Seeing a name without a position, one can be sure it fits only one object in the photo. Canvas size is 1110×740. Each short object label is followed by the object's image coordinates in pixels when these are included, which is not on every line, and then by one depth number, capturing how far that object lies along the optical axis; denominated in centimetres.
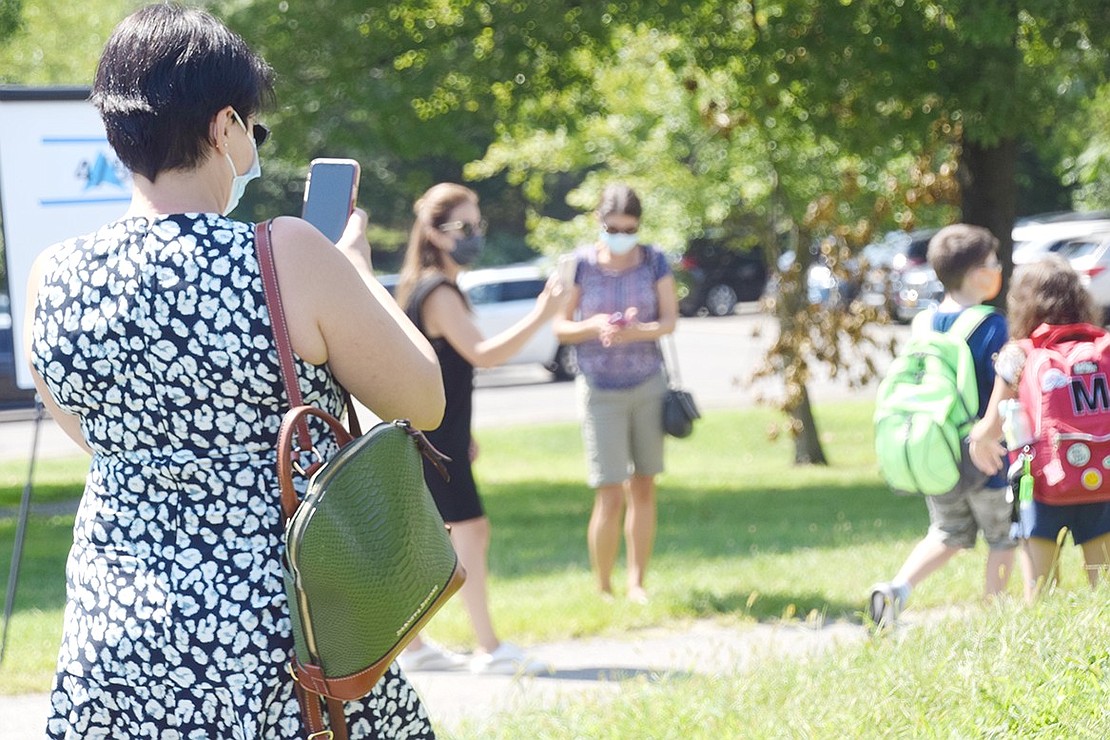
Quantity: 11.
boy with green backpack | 1071
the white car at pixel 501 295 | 5191
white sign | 1241
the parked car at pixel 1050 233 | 5628
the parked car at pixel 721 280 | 6975
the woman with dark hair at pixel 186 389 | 457
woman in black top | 1172
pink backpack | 980
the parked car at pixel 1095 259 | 5272
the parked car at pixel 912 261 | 5778
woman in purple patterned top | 1387
